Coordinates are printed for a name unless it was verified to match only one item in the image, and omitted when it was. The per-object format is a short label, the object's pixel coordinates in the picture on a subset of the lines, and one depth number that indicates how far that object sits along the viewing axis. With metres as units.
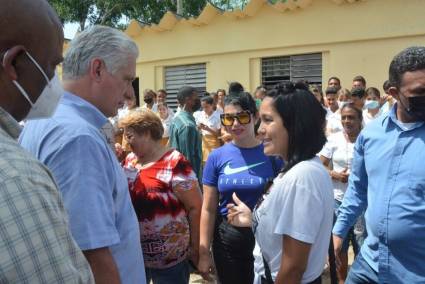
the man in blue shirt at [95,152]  1.61
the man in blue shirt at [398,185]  2.42
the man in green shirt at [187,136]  6.36
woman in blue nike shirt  3.27
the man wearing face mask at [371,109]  7.20
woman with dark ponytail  2.12
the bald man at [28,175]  0.89
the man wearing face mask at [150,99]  10.12
